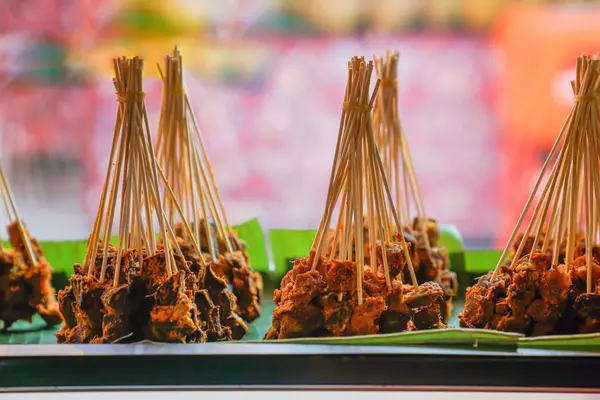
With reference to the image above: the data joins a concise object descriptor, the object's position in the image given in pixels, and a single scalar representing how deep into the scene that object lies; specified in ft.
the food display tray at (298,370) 2.64
